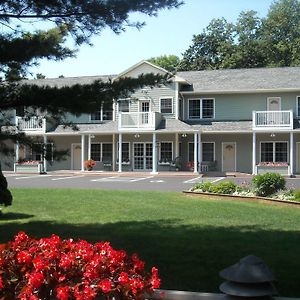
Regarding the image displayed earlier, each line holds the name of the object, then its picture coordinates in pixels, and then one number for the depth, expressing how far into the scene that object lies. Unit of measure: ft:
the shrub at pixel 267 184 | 55.72
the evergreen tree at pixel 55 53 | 28.76
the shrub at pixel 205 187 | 59.88
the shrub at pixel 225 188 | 58.44
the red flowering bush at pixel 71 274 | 11.98
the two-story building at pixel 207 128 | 108.06
